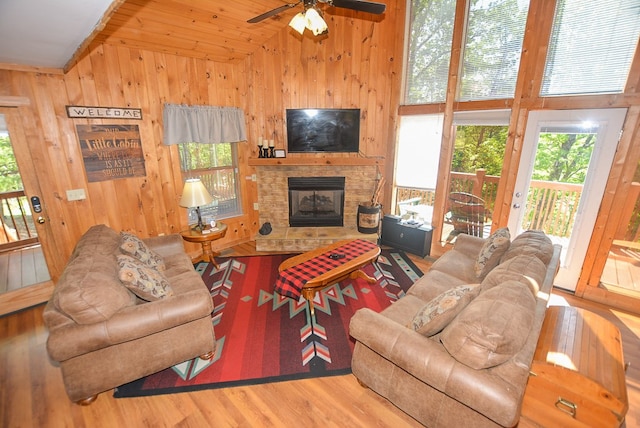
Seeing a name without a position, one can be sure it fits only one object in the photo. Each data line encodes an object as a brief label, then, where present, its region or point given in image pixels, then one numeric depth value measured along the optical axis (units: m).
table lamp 3.58
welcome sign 3.17
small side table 3.81
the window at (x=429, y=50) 3.93
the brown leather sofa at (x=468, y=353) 1.46
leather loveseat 1.85
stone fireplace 4.59
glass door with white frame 3.02
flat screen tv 4.59
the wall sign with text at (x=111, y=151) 3.32
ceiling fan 2.29
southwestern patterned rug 2.26
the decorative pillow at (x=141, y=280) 2.12
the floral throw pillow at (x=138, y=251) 2.64
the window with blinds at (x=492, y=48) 3.35
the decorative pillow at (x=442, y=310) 1.75
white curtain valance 3.86
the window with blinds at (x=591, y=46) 2.77
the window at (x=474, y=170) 3.94
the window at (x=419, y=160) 4.29
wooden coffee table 2.82
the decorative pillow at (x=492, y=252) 2.64
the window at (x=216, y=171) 4.31
